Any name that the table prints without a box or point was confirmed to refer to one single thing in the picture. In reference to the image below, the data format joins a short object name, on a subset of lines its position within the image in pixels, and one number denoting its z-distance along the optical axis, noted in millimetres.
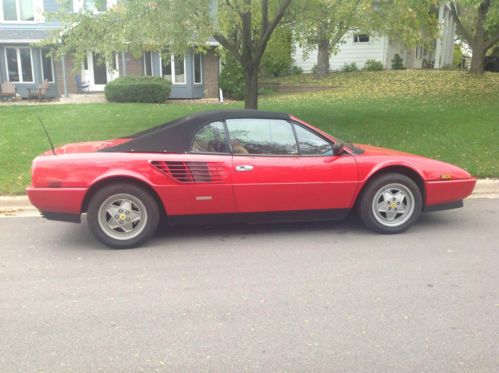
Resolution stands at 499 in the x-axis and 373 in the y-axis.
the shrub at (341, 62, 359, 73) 29181
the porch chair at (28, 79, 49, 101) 21733
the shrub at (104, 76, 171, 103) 20297
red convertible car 5000
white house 29797
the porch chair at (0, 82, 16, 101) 21422
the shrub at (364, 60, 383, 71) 28734
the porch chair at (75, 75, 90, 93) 23828
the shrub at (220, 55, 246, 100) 22688
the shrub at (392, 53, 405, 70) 28938
